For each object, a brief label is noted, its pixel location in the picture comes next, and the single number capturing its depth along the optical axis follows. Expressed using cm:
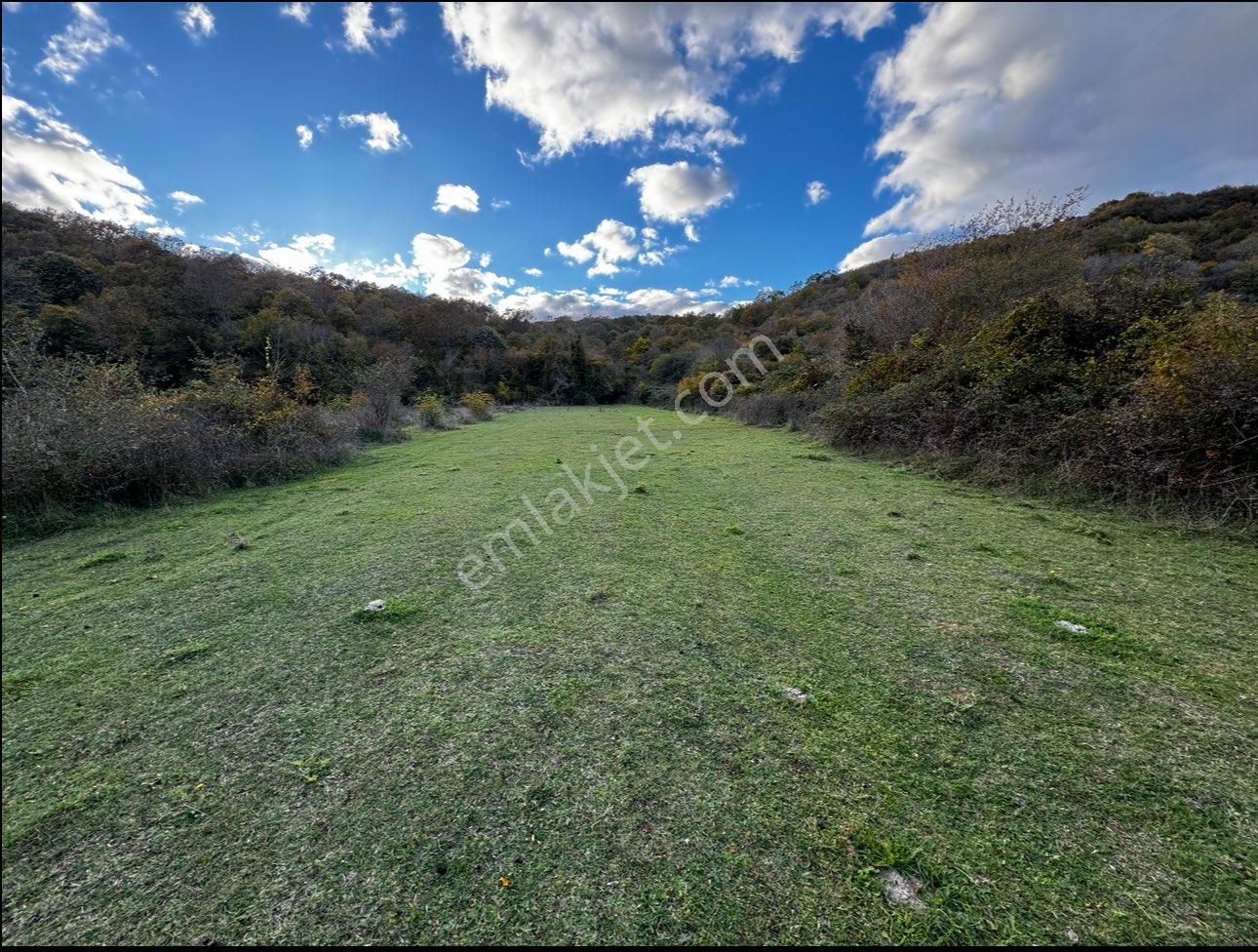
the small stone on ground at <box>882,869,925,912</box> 139
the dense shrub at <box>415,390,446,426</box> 1744
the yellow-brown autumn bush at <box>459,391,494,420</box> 2175
